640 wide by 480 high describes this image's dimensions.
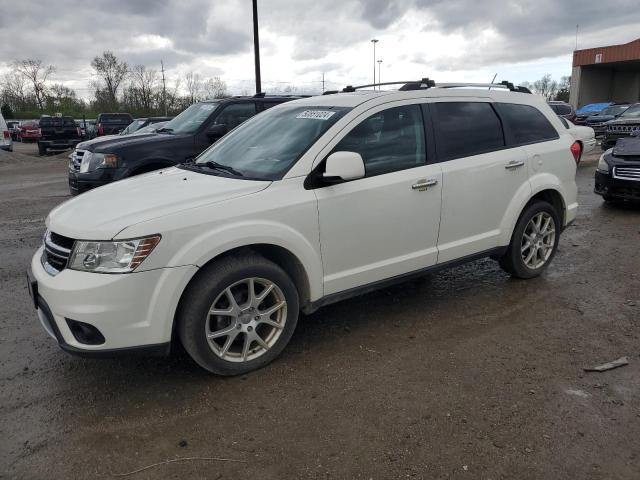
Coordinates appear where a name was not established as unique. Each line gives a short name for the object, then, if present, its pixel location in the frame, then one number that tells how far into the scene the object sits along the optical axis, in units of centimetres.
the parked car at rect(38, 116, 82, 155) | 2528
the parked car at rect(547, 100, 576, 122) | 2031
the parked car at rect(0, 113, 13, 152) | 1936
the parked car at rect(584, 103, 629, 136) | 2408
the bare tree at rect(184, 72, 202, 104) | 6039
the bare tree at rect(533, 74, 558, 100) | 9150
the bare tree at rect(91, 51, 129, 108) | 7156
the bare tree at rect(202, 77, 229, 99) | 6898
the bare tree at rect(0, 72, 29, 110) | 7156
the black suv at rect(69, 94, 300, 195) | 745
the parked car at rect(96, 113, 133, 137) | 2547
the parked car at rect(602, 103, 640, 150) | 1394
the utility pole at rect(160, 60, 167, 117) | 5659
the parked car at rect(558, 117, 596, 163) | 1299
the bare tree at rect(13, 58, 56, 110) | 7089
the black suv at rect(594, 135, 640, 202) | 801
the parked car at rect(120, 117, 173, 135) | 1908
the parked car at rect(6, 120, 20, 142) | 4100
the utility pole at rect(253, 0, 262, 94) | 1681
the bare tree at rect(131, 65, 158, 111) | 5816
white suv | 298
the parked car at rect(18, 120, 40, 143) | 3666
